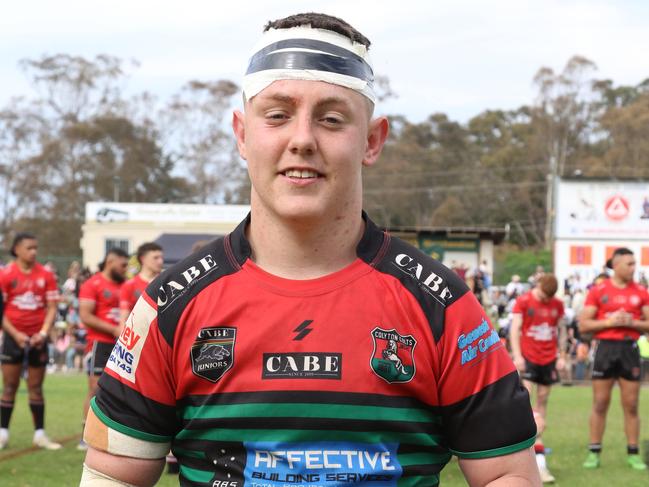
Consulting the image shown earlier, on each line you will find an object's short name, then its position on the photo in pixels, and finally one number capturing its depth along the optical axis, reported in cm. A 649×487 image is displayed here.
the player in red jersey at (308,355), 240
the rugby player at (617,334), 1156
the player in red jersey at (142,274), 1130
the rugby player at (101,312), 1187
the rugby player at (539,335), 1210
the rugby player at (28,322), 1232
